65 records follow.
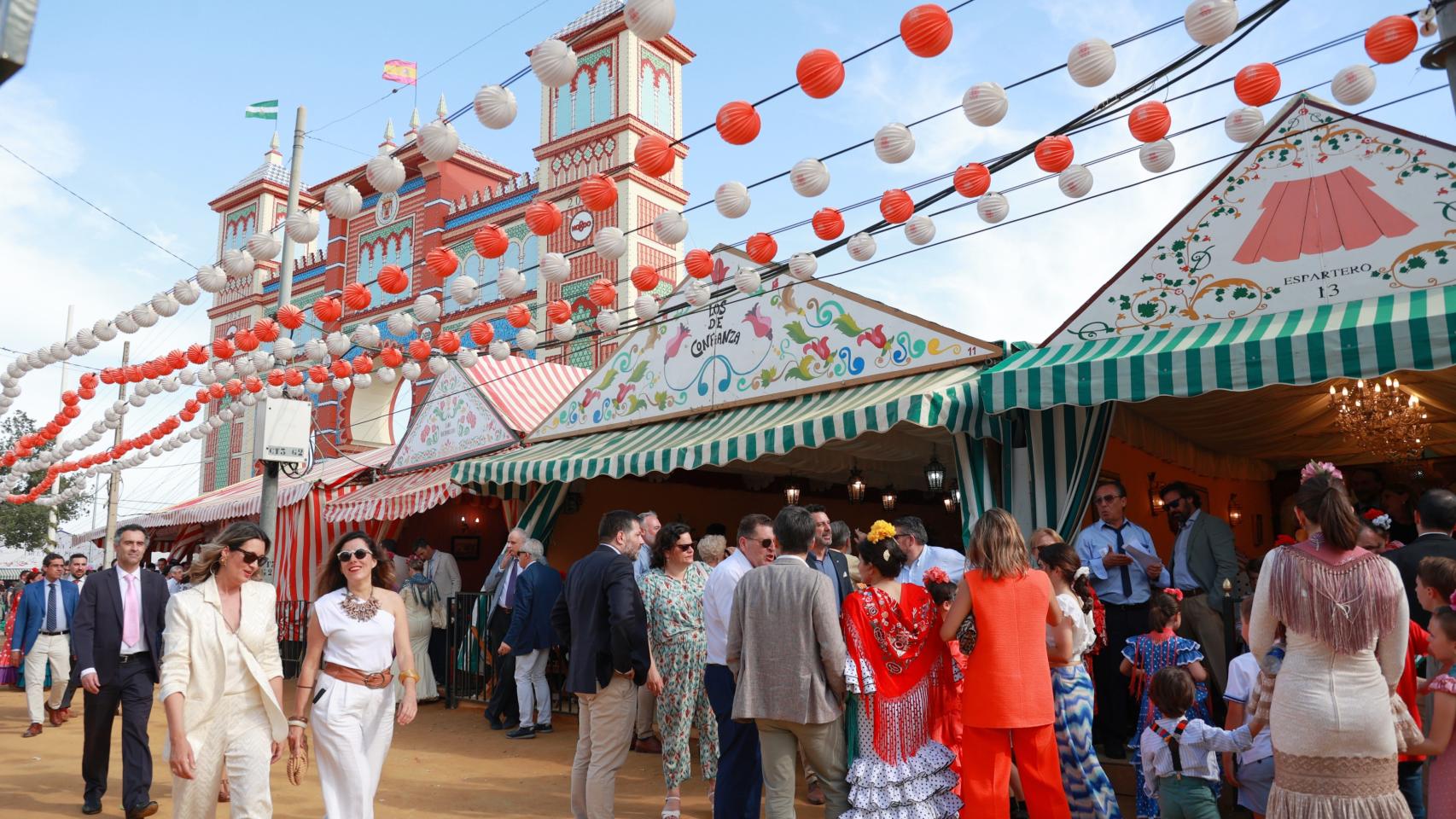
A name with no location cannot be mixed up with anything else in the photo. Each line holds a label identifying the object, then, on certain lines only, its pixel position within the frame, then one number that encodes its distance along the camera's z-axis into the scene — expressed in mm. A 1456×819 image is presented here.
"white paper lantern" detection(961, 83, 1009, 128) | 6164
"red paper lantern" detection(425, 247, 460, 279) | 8484
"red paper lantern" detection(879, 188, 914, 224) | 7383
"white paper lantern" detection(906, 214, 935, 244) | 7859
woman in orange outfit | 4289
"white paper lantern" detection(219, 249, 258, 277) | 8734
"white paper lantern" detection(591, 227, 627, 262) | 8297
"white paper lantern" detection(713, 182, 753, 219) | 7395
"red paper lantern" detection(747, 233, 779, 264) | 8203
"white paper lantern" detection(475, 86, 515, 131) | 6262
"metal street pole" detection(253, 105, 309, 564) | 9680
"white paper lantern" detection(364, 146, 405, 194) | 7145
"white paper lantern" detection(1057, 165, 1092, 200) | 6973
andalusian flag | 18500
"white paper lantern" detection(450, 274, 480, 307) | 9422
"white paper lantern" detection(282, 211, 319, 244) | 8266
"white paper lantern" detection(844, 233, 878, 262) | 8125
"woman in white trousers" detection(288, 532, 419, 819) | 4129
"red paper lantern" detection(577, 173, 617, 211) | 7352
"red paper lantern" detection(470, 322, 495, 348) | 10641
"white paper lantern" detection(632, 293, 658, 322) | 9961
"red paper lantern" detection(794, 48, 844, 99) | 5824
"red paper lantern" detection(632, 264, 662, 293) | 8500
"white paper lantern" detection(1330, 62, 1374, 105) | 5812
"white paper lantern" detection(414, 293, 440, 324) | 9977
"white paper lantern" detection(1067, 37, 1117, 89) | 5727
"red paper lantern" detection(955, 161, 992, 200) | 6969
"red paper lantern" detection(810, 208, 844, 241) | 7852
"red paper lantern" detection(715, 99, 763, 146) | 6266
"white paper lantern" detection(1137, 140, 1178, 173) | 6848
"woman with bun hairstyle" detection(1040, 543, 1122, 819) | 4672
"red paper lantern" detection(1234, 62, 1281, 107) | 5680
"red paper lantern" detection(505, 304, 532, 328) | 10805
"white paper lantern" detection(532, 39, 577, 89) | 5906
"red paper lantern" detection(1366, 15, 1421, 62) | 5223
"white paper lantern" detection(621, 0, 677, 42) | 5422
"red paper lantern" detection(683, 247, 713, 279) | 9055
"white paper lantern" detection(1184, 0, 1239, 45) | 5223
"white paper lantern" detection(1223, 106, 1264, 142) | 6363
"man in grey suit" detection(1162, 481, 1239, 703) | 6469
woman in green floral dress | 5867
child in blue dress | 5062
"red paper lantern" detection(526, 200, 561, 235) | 7398
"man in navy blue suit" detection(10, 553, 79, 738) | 10312
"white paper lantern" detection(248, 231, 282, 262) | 8734
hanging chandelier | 8242
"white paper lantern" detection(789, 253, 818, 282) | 8125
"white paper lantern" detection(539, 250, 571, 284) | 9117
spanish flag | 22359
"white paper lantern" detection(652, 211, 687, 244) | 7715
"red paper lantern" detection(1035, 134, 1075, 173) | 6742
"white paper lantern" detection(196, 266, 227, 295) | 9508
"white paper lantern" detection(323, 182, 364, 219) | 7363
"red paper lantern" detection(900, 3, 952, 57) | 5445
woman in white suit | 4113
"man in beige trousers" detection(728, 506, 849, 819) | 4406
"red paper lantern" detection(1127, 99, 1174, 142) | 6172
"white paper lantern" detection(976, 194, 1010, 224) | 7758
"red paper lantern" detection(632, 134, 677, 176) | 6773
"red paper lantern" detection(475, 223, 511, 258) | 7812
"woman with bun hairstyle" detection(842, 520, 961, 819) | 4559
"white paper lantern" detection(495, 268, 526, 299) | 9211
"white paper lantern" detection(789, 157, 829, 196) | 7039
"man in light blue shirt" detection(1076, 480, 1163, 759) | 6238
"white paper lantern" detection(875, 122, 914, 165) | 6664
